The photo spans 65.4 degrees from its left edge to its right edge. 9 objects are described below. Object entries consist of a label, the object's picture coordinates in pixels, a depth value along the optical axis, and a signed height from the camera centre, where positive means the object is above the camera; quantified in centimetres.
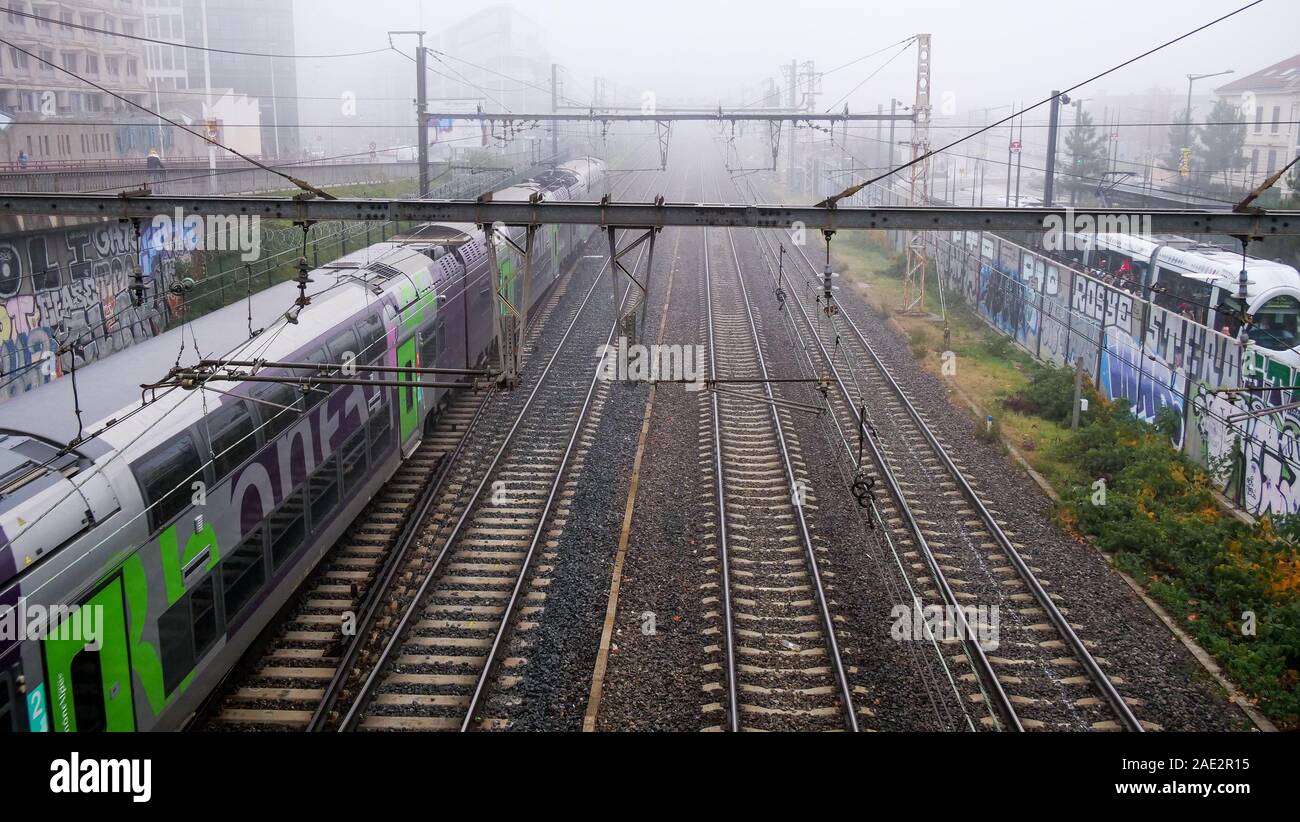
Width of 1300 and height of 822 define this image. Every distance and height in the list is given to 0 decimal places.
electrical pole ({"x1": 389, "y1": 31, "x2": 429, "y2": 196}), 2716 +326
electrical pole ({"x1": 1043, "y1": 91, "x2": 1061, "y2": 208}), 2550 +220
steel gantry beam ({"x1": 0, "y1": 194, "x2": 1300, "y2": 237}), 946 +17
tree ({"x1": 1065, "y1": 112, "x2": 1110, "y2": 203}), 4428 +330
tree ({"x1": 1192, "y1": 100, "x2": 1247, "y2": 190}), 4672 +416
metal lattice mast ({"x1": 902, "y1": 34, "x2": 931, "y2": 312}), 2559 +249
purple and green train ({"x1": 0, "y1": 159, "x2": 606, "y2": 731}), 646 -222
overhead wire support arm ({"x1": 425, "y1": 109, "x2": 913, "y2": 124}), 2514 +291
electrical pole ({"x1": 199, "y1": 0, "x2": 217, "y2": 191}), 6258 +1011
